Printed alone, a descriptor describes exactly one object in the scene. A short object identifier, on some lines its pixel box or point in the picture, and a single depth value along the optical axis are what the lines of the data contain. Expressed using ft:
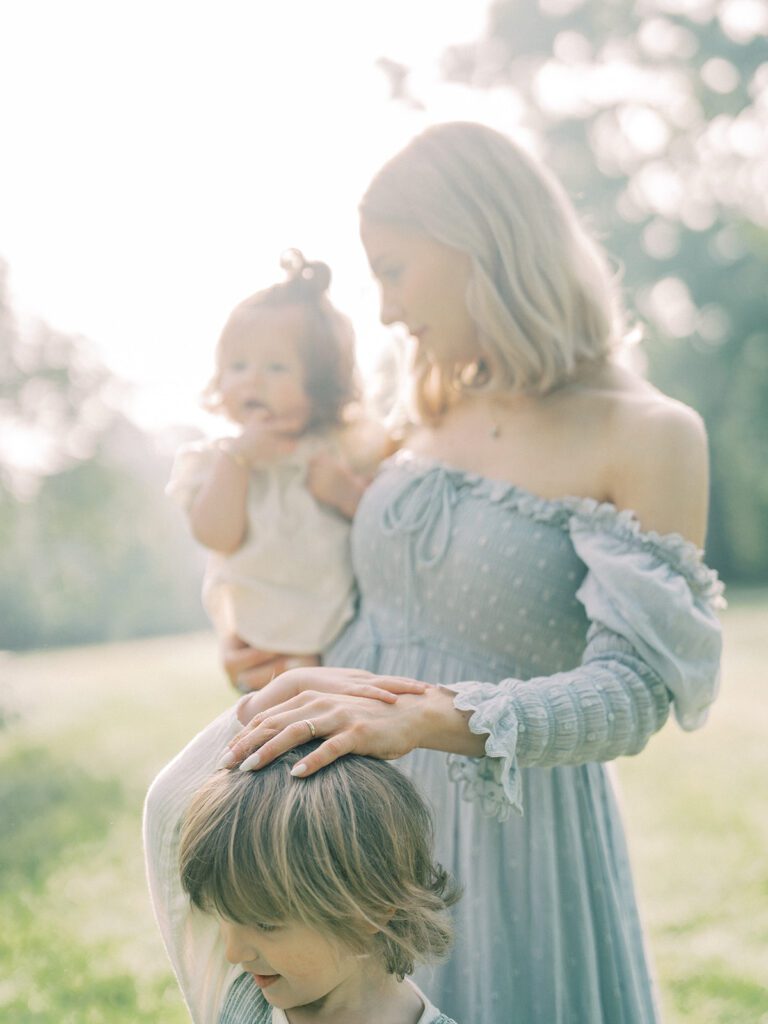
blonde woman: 5.51
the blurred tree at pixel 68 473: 23.90
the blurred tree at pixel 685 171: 62.28
